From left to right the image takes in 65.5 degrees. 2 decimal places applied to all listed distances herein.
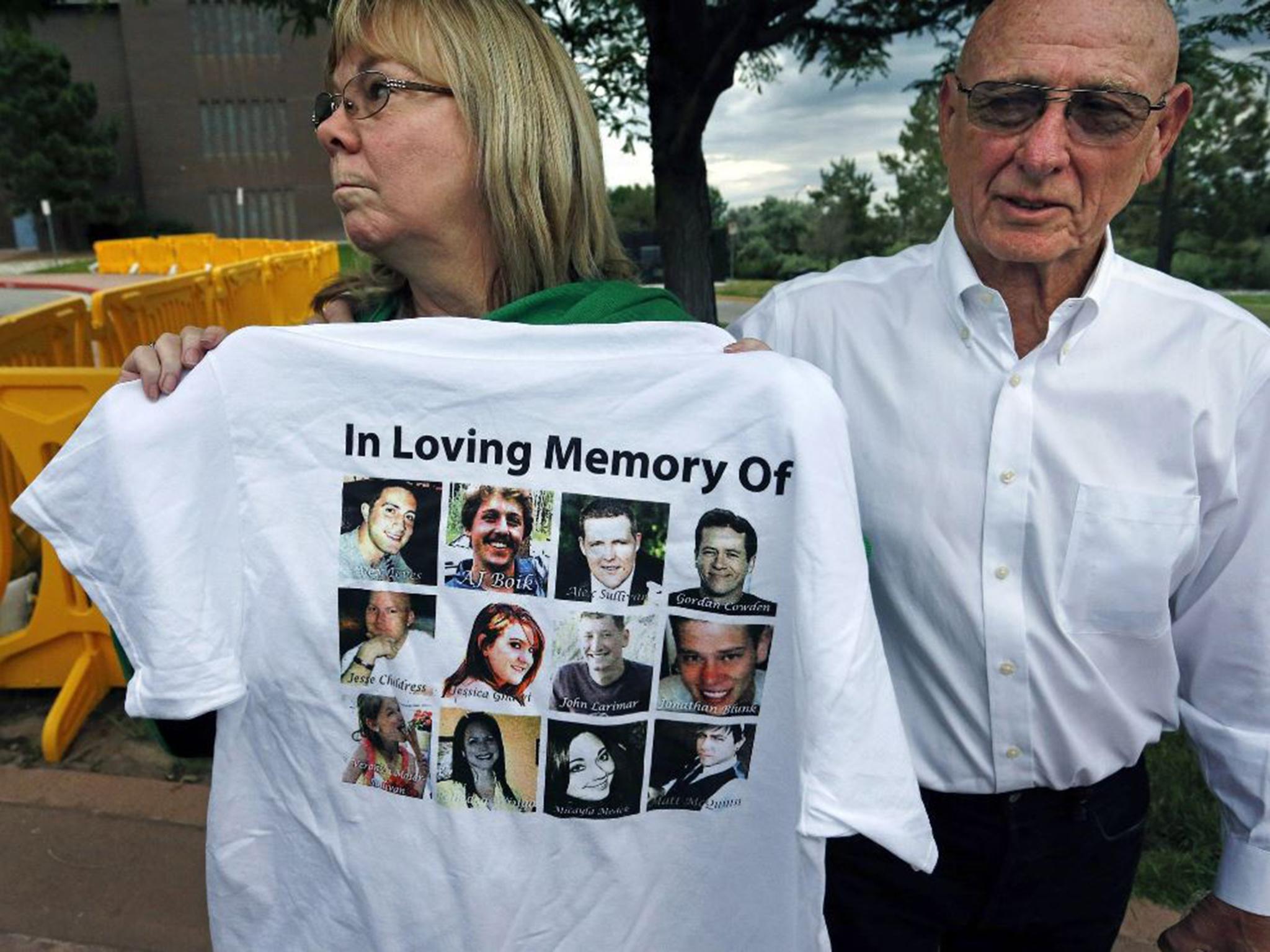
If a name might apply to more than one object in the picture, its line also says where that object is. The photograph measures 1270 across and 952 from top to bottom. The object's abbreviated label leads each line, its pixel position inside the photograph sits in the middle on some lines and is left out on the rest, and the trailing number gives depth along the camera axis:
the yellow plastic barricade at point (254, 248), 25.06
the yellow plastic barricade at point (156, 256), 29.53
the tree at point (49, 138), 46.16
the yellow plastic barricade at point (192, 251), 27.17
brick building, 50.50
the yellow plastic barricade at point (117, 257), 31.45
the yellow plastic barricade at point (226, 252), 25.58
